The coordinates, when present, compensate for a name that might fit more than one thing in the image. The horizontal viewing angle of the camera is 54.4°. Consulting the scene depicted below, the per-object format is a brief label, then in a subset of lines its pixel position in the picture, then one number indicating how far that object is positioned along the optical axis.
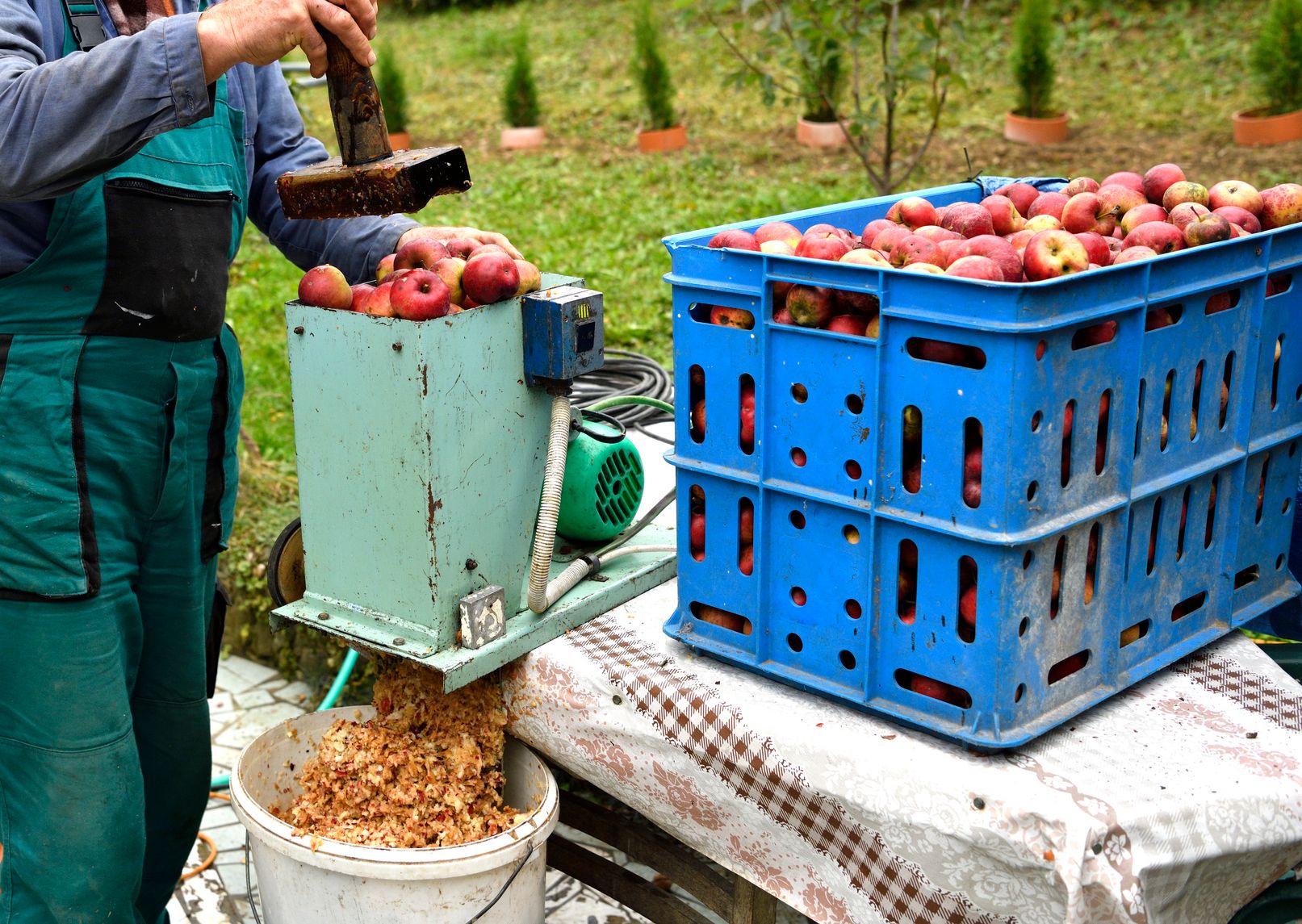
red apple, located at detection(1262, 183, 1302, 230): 2.04
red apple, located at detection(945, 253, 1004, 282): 1.69
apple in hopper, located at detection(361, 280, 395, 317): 1.95
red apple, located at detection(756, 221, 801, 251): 2.01
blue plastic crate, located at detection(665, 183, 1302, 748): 1.62
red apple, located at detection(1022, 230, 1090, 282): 1.78
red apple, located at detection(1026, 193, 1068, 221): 2.12
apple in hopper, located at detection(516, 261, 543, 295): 2.11
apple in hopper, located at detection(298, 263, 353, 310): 2.00
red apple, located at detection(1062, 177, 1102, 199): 2.18
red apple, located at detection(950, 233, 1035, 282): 1.72
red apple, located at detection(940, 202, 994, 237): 2.05
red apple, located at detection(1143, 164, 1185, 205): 2.20
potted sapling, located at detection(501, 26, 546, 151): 9.70
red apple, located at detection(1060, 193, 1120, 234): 2.06
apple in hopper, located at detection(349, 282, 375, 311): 2.02
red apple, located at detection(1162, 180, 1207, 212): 2.10
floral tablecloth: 1.61
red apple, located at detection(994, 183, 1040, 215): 2.26
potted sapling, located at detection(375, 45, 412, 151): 9.83
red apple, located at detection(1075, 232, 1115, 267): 1.84
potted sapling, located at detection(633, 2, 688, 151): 9.07
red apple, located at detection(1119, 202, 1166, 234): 2.02
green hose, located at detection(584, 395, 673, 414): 2.77
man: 1.73
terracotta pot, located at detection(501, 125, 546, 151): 9.68
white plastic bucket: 1.96
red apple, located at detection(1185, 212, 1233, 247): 1.88
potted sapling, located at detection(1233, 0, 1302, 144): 7.53
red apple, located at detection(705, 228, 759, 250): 1.94
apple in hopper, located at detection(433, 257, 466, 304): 2.01
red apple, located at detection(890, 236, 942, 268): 1.85
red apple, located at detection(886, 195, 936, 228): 2.14
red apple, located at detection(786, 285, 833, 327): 1.75
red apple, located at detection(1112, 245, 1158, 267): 1.75
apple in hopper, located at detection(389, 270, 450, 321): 1.90
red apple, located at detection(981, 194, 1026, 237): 2.10
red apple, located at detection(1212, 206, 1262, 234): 1.97
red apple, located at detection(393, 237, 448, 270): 2.11
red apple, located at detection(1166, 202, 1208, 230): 1.96
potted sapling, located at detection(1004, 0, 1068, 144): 8.35
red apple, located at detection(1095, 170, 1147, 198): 2.25
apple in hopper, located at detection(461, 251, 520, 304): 1.99
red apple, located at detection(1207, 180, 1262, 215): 2.08
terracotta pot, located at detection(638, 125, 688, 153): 9.05
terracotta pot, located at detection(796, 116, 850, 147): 8.73
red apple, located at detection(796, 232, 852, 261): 1.86
